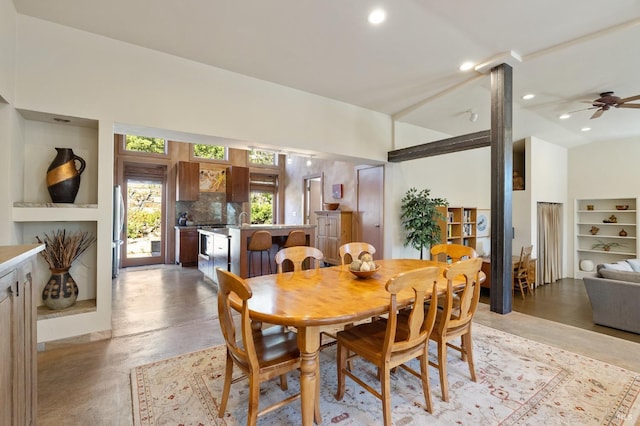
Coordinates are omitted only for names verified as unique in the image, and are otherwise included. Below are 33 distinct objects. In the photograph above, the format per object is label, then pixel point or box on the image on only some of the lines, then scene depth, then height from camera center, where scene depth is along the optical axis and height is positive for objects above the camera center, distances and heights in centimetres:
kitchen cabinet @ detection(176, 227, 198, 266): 664 -72
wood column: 335 +36
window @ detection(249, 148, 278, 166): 836 +167
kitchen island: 419 -35
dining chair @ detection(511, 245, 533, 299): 551 -108
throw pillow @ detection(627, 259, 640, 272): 462 -81
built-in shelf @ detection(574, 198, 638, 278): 640 -39
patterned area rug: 173 -121
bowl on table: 221 -45
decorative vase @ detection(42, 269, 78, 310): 269 -72
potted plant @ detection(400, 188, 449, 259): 508 -7
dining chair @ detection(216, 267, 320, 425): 146 -79
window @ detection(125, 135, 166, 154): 661 +164
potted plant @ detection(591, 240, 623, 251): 661 -71
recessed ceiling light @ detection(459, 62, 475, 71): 338 +177
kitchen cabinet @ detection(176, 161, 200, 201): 692 +81
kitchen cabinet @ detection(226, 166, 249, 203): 769 +83
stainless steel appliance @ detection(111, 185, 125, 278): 531 -16
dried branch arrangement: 269 -30
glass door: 668 -15
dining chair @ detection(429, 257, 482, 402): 185 -73
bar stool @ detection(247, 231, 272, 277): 419 -39
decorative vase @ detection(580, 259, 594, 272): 691 -120
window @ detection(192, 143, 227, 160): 744 +165
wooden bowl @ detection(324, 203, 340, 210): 647 +20
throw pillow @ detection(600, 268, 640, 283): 357 -77
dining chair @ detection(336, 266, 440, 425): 159 -79
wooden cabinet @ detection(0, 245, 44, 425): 101 -48
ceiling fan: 383 +155
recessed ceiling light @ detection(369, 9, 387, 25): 252 +177
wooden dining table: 148 -51
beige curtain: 659 -65
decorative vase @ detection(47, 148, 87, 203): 269 +35
